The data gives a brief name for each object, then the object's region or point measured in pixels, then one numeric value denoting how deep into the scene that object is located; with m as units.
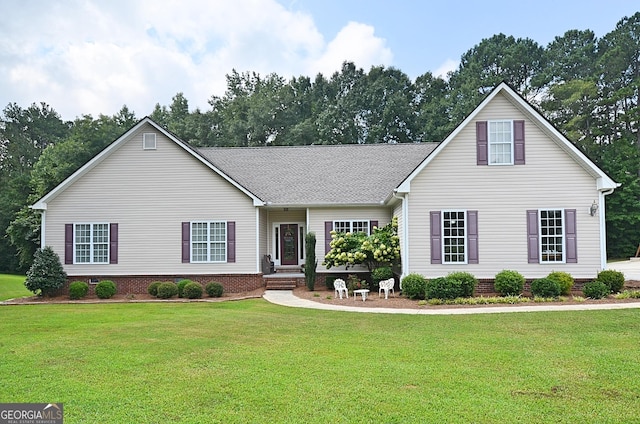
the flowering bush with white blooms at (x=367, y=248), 18.22
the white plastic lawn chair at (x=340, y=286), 16.70
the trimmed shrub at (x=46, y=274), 18.02
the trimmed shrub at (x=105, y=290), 18.08
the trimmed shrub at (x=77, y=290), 18.11
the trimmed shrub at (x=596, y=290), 15.20
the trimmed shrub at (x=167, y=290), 17.73
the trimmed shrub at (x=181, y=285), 18.02
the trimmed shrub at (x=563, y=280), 15.78
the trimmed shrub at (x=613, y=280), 15.80
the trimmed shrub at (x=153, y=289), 18.17
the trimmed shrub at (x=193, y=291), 17.67
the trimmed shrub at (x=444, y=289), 15.17
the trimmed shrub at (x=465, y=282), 15.59
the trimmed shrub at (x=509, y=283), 15.77
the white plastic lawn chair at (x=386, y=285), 16.22
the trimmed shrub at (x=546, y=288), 15.45
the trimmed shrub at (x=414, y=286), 15.70
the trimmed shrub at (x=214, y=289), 17.83
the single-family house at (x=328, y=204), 16.69
